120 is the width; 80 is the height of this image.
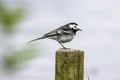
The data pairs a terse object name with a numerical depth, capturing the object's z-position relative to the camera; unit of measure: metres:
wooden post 7.75
